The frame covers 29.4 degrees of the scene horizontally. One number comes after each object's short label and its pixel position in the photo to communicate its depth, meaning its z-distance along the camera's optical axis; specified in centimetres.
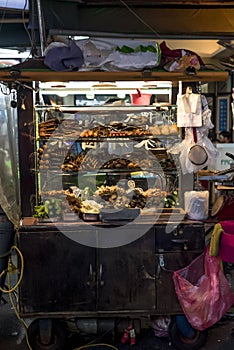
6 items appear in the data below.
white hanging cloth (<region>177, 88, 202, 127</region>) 354
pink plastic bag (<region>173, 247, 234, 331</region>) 316
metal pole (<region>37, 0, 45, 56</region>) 381
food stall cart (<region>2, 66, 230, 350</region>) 329
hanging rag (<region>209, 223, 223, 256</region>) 316
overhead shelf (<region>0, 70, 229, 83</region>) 322
